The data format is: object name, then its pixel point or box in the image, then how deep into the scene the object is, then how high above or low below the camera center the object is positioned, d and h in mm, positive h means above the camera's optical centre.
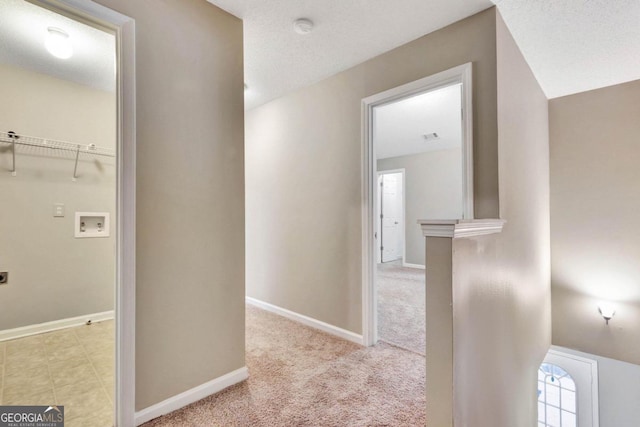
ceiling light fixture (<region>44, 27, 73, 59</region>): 2139 +1290
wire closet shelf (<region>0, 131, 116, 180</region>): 2658 +680
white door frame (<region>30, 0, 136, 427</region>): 1463 +35
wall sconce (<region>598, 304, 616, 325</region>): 3211 -1073
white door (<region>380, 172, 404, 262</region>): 7008 -75
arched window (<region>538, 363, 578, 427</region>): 3916 -2577
